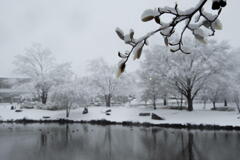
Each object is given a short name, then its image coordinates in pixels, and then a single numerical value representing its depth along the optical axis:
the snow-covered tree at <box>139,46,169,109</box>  16.05
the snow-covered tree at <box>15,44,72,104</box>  22.53
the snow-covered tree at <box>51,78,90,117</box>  18.97
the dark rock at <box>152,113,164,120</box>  15.87
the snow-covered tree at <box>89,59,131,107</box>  23.53
